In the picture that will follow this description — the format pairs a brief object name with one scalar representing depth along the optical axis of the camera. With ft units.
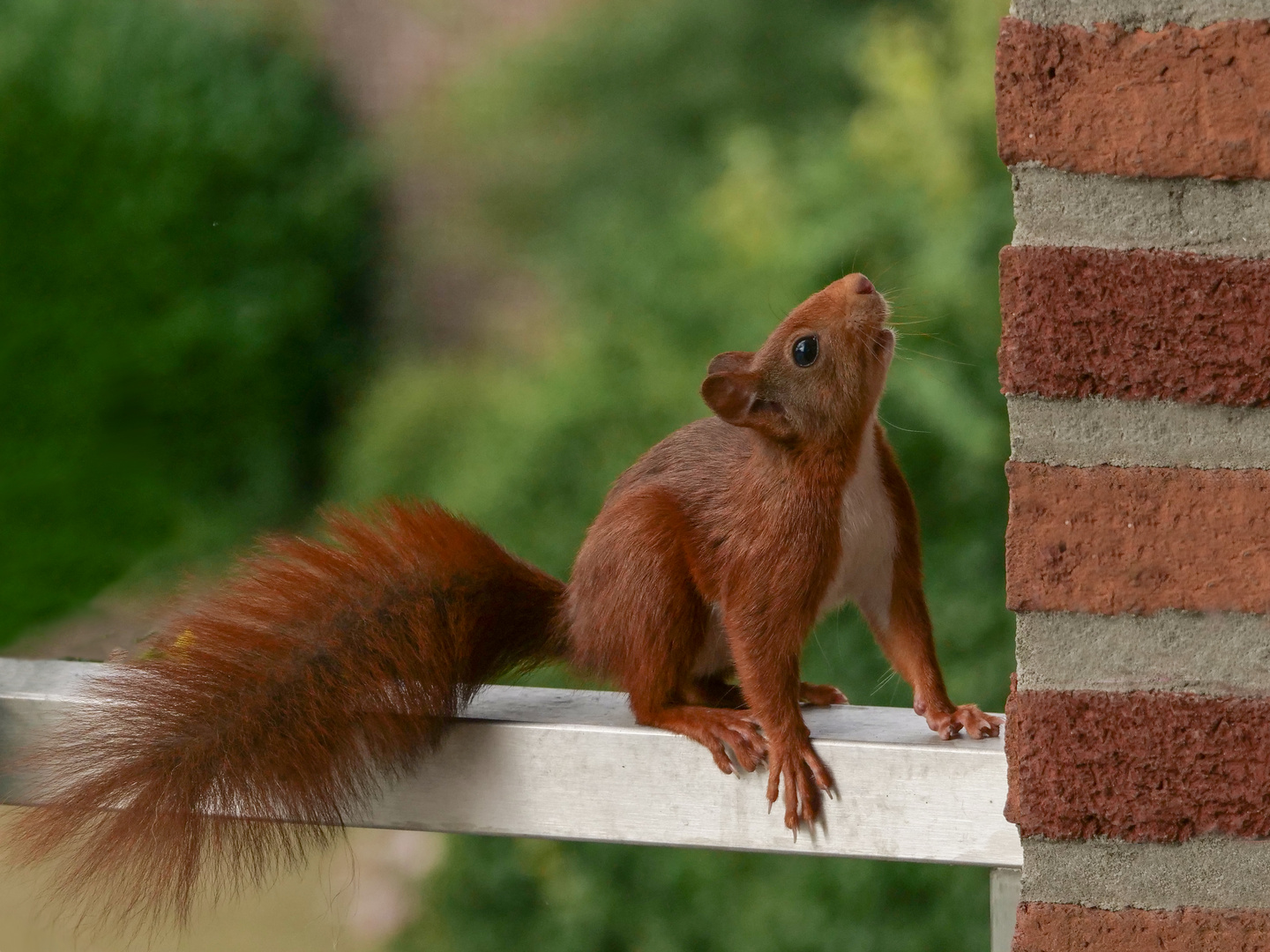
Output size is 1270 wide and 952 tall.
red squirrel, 14.27
